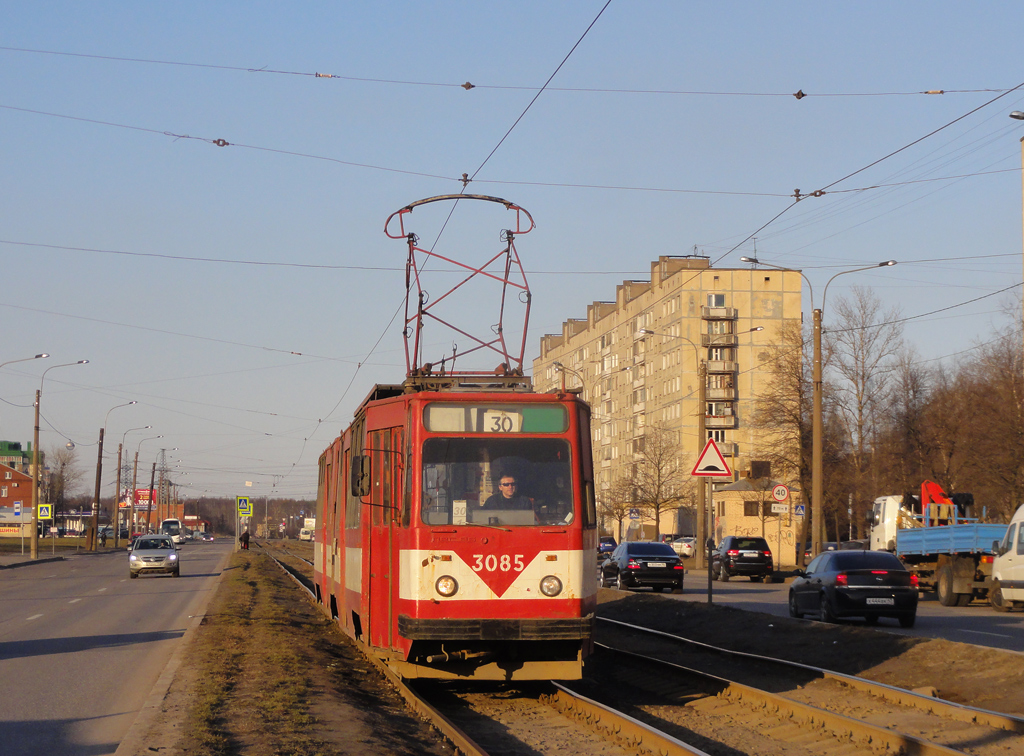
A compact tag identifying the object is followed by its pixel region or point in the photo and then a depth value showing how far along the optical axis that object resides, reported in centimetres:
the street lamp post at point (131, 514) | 8653
